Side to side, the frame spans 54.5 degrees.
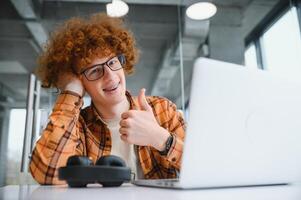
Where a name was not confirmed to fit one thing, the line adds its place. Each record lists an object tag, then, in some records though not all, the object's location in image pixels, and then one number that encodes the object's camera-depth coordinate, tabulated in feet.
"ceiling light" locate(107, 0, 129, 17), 9.39
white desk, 1.34
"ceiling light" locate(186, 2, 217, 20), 9.61
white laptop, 1.51
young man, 2.88
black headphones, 1.97
